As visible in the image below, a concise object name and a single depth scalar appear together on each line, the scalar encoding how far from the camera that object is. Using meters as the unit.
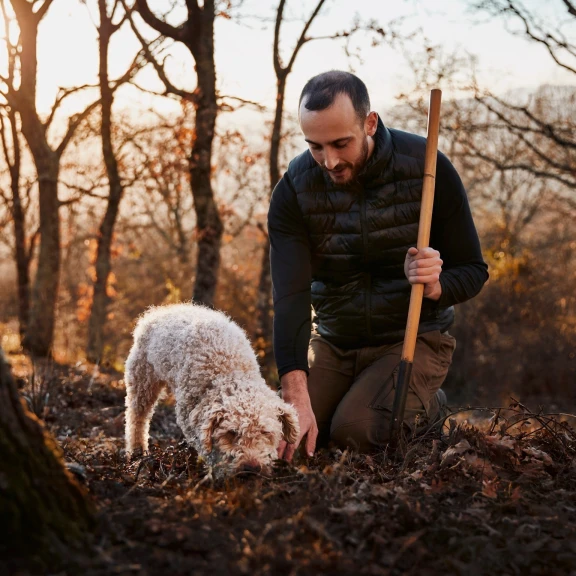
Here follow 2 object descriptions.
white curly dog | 3.33
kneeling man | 3.84
